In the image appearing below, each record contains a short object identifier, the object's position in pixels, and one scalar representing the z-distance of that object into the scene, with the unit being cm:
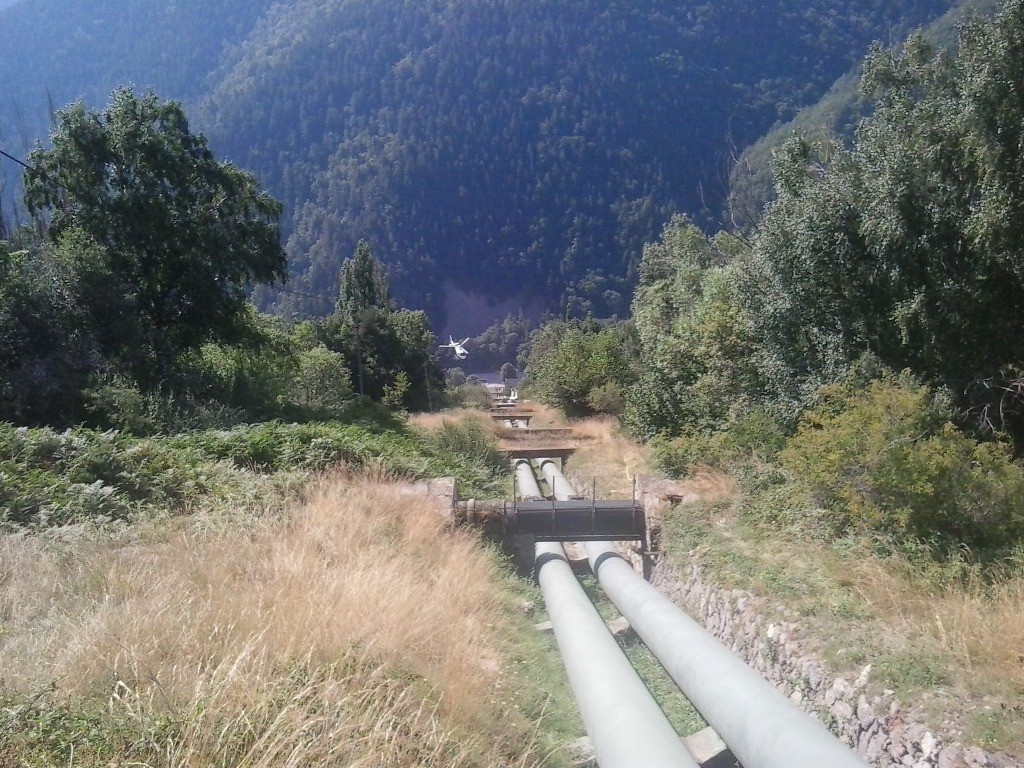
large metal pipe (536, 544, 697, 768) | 455
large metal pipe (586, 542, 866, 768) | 434
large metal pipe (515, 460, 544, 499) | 1599
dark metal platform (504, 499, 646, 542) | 1118
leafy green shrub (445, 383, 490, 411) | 5231
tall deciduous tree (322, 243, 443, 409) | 4650
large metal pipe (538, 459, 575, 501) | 1558
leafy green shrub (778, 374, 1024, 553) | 718
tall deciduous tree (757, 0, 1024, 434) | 922
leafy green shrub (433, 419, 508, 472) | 1877
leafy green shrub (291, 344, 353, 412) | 2627
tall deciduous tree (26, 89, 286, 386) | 2023
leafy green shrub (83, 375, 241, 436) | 1547
